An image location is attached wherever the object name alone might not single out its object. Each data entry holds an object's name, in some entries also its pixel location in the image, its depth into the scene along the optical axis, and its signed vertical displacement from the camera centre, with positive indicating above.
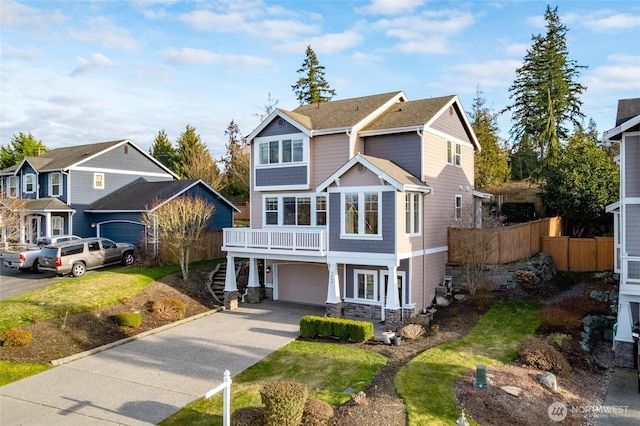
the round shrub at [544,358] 12.41 -4.10
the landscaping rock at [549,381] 11.34 -4.31
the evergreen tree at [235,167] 45.57 +5.16
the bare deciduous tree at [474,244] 19.44 -1.31
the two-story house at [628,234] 13.62 -0.63
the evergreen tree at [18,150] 53.72 +8.07
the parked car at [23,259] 23.16 -2.28
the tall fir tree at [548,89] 37.12 +10.83
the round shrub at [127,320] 16.66 -3.94
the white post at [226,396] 8.24 -3.45
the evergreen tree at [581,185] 23.97 +1.63
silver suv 21.62 -2.08
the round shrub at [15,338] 14.28 -3.98
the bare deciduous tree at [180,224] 22.39 -0.47
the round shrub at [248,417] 9.08 -4.22
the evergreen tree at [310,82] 52.47 +15.83
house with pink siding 17.34 +0.54
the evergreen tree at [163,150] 52.51 +7.87
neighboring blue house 27.67 +1.57
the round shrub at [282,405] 8.89 -3.86
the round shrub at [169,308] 18.36 -3.91
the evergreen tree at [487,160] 35.38 +4.45
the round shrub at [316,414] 9.35 -4.27
